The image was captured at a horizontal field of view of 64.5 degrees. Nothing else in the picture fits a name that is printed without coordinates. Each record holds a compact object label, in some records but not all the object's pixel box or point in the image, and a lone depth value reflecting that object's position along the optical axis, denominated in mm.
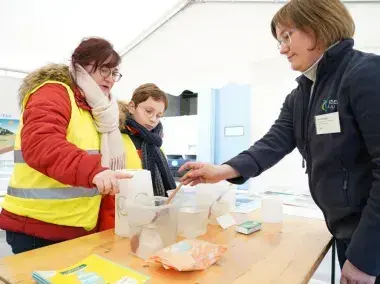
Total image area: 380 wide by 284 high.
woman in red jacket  744
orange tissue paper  665
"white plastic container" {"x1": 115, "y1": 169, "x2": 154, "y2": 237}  887
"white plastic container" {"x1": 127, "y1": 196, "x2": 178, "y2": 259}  756
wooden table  658
